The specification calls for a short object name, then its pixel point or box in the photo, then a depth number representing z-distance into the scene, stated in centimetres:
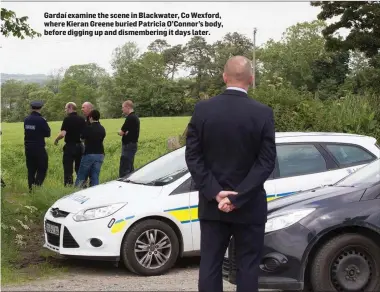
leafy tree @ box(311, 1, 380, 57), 3684
